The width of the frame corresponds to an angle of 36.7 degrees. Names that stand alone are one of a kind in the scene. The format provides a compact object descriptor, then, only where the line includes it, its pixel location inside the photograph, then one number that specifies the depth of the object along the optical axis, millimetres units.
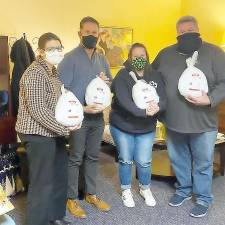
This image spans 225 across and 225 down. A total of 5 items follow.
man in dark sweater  2375
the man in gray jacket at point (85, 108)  2340
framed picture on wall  4355
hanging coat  3059
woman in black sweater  2426
